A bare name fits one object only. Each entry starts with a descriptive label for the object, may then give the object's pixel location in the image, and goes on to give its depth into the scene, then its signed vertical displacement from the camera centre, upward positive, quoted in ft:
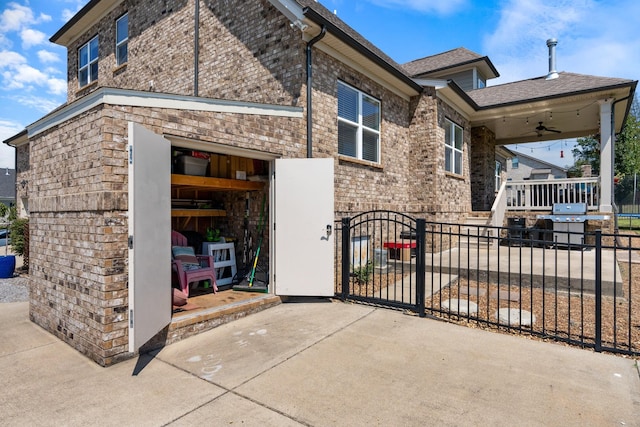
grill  33.44 -0.15
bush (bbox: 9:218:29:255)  28.90 -1.78
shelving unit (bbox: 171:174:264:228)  16.61 +1.54
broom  19.14 -3.89
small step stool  20.62 -2.71
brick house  11.83 +3.63
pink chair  17.70 -2.78
